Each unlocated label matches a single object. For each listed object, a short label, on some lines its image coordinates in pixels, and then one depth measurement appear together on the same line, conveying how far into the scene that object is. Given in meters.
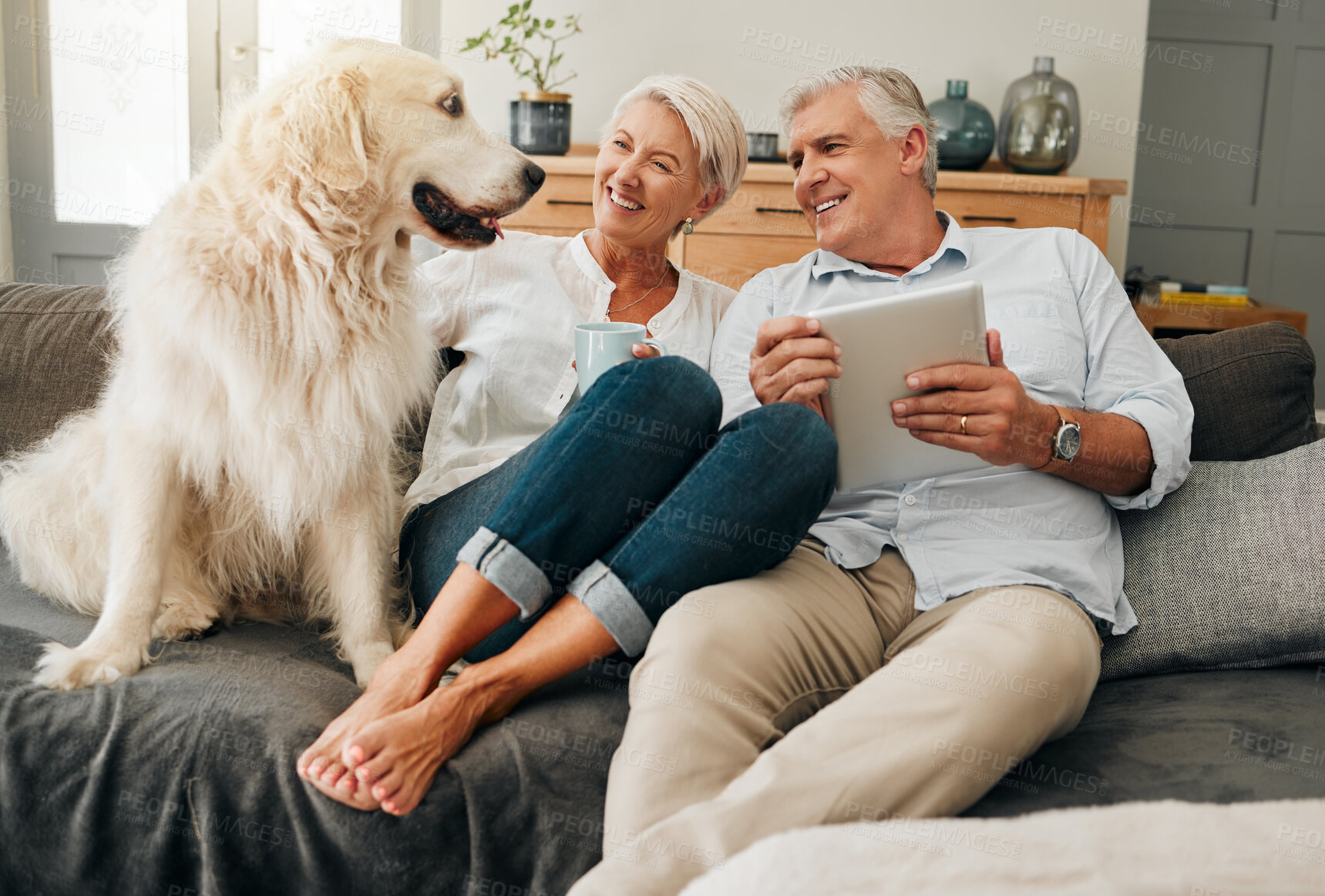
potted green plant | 3.35
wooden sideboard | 3.26
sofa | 1.02
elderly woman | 1.05
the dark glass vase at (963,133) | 3.36
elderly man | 0.95
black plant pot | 3.35
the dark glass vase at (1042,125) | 3.39
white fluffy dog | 1.23
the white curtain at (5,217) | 3.54
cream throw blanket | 0.80
